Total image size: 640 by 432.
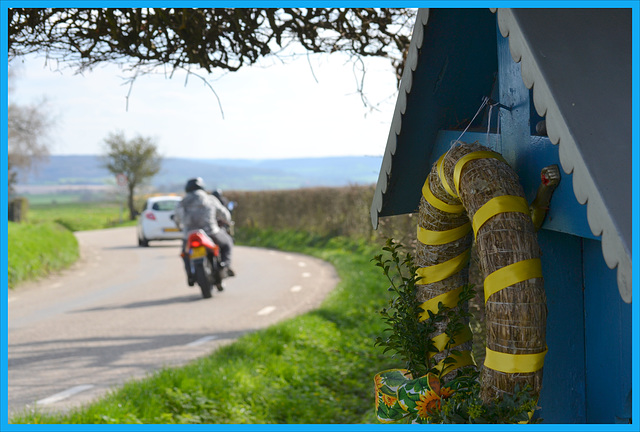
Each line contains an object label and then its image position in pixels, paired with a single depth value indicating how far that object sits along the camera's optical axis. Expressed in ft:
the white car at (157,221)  68.69
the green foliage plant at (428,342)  7.60
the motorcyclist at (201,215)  35.45
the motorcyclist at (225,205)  38.91
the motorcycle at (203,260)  34.45
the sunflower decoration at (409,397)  7.80
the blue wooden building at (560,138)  5.78
